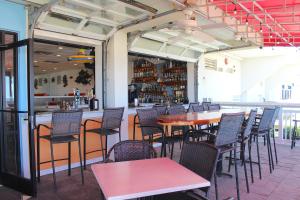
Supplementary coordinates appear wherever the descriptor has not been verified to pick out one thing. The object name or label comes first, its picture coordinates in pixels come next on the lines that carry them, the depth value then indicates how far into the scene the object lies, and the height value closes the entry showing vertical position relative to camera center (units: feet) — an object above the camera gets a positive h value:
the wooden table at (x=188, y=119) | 11.05 -1.10
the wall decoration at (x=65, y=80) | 47.73 +2.88
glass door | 12.59 -0.89
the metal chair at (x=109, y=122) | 13.74 -1.42
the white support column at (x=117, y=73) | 16.56 +1.40
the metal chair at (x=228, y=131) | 9.78 -1.44
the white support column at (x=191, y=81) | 25.59 +1.30
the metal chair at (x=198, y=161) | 6.37 -1.72
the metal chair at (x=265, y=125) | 13.41 -1.67
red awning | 14.80 +4.96
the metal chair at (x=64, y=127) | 11.62 -1.41
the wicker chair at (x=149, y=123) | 13.26 -1.45
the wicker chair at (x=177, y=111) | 15.16 -0.99
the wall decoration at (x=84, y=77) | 40.72 +2.89
